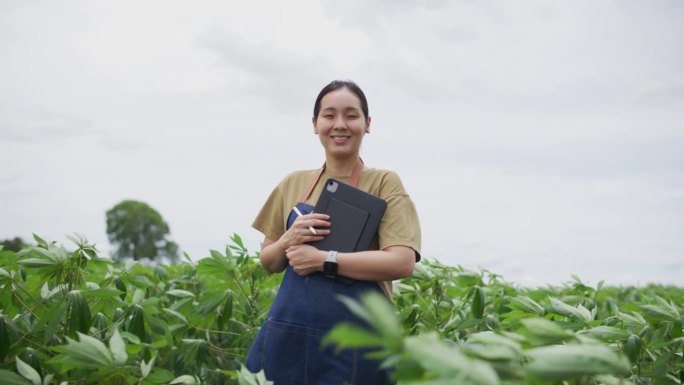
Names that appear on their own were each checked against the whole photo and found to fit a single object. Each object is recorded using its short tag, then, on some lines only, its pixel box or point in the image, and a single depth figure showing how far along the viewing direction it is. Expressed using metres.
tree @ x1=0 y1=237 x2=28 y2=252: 23.64
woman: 2.04
